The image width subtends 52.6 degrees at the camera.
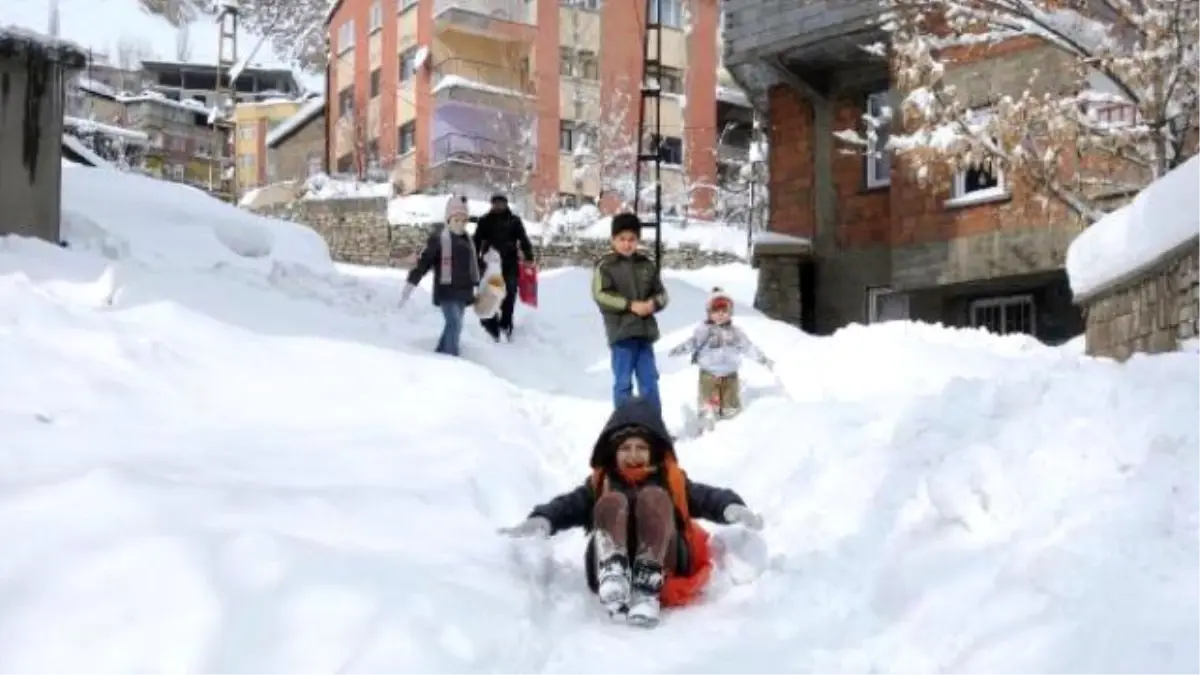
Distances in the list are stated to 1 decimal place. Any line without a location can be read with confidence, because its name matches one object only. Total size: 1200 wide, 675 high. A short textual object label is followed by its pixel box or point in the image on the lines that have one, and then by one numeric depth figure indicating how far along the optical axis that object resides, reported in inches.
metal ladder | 778.8
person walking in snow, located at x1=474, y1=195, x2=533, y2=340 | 572.4
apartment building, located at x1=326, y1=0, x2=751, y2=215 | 1483.8
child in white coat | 370.6
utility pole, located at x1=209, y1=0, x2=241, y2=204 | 1954.8
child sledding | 187.0
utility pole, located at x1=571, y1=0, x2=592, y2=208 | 1565.0
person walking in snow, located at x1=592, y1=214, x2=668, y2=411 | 349.4
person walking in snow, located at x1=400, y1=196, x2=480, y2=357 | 479.5
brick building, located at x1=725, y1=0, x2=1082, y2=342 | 693.3
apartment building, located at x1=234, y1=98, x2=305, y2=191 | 2415.1
